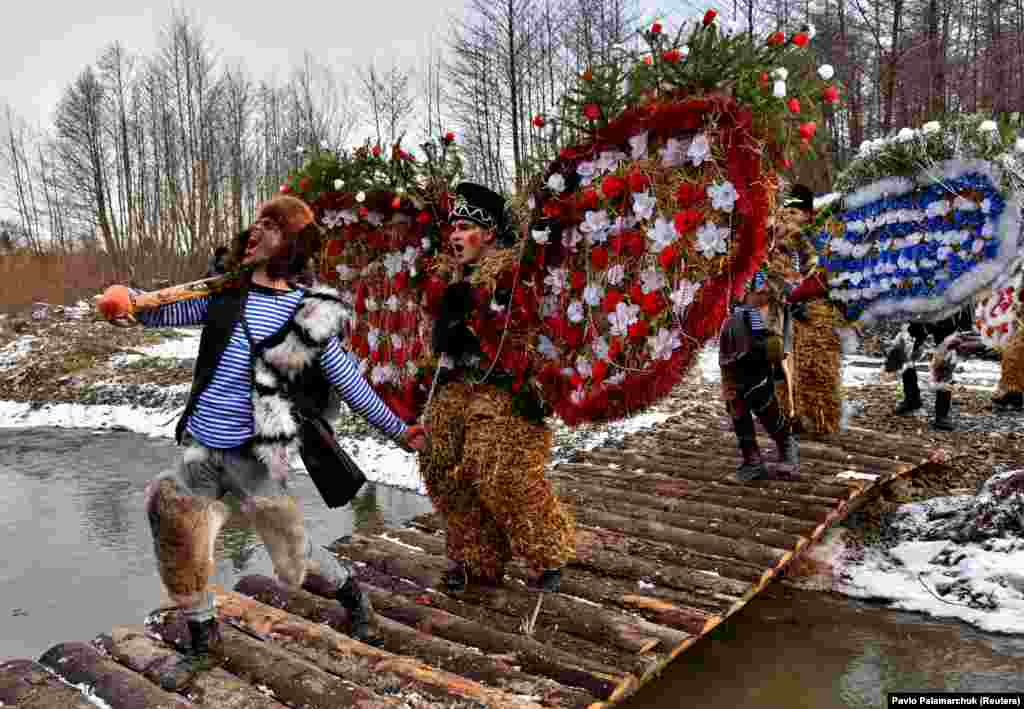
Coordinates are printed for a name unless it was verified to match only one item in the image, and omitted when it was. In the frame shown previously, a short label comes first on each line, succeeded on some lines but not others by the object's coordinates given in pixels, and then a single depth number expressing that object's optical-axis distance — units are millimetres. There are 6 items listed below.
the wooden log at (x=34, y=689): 2885
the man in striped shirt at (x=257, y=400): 2805
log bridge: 2947
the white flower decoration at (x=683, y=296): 2730
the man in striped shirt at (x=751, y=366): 5086
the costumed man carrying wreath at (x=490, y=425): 3301
